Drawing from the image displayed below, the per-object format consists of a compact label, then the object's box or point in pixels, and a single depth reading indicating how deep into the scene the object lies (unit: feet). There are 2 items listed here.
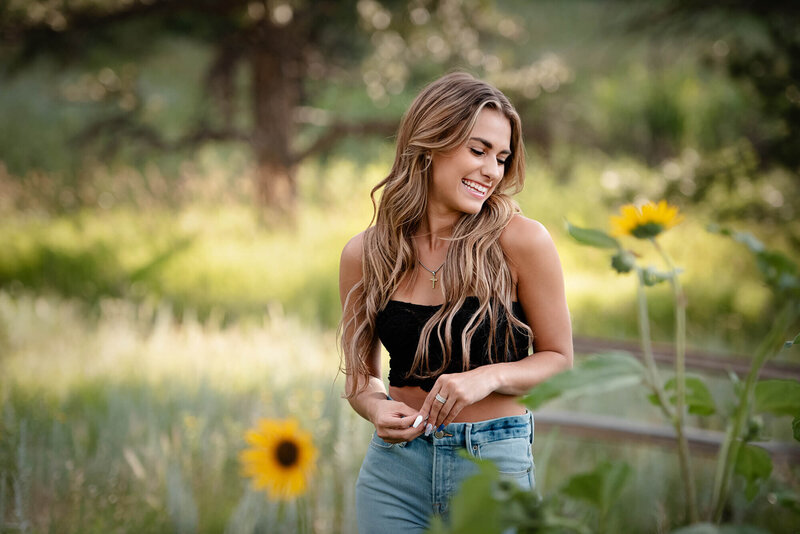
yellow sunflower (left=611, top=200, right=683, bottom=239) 6.48
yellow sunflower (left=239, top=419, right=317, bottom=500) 7.56
